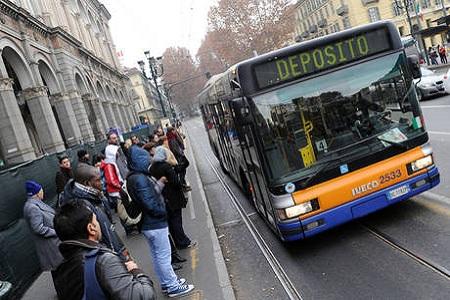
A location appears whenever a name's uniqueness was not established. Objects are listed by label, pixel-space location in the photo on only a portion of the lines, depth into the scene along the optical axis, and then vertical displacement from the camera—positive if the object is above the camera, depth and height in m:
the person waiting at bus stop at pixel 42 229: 5.80 -0.88
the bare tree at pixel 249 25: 57.62 +8.24
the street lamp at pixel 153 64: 29.19 +3.60
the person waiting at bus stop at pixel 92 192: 4.28 -0.46
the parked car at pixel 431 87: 19.88 -1.89
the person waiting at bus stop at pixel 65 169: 8.29 -0.36
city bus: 5.89 -0.71
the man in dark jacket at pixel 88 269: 2.47 -0.66
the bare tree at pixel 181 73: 109.06 +9.24
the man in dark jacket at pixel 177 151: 11.89 -0.93
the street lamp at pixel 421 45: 32.81 -0.10
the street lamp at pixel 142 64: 30.09 +3.85
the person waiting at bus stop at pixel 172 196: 5.94 -1.15
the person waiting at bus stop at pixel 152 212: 5.38 -1.00
